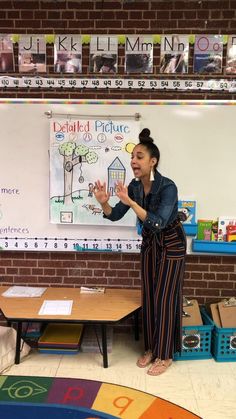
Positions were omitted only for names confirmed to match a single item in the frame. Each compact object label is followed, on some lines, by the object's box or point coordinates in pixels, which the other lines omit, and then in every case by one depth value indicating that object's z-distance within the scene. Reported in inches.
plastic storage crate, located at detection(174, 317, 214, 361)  111.5
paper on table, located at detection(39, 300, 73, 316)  105.9
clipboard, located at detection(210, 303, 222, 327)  115.5
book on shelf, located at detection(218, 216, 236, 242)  121.4
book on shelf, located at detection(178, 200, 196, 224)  121.6
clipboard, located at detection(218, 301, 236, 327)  114.7
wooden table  103.5
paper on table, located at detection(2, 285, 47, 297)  117.8
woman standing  98.1
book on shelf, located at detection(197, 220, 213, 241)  121.7
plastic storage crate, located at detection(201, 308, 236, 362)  110.9
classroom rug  83.9
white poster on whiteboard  120.9
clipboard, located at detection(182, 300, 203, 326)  114.5
